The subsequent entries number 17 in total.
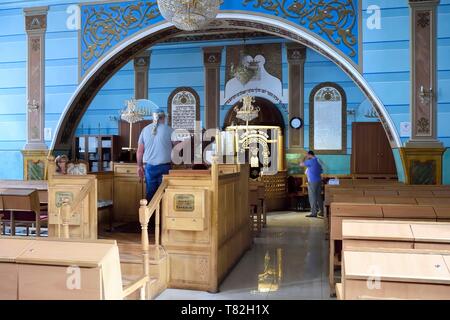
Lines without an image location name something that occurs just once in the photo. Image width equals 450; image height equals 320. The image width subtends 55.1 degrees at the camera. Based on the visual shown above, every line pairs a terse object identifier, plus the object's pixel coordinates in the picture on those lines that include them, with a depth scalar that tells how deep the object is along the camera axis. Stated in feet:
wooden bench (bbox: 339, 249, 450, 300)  6.15
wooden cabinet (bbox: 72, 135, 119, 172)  39.29
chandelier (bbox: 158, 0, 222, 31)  17.24
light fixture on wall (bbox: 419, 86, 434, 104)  21.65
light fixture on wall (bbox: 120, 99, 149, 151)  37.27
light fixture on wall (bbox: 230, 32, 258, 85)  36.09
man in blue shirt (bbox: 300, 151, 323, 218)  30.81
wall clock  37.09
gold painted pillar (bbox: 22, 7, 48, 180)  27.12
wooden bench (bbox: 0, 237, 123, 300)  5.90
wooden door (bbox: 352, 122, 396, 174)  33.65
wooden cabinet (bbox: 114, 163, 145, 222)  22.15
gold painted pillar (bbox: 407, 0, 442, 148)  21.70
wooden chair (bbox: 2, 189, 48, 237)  17.54
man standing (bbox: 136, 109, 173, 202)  17.58
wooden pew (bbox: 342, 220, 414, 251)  8.81
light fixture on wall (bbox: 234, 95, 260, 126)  35.60
